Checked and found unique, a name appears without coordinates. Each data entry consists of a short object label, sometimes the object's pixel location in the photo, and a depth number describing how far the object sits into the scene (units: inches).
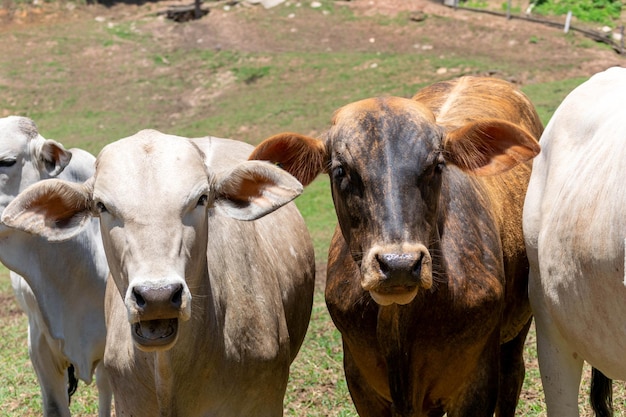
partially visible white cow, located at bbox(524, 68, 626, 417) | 164.4
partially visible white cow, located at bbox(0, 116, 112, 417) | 243.0
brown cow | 161.0
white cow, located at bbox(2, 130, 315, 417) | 146.4
